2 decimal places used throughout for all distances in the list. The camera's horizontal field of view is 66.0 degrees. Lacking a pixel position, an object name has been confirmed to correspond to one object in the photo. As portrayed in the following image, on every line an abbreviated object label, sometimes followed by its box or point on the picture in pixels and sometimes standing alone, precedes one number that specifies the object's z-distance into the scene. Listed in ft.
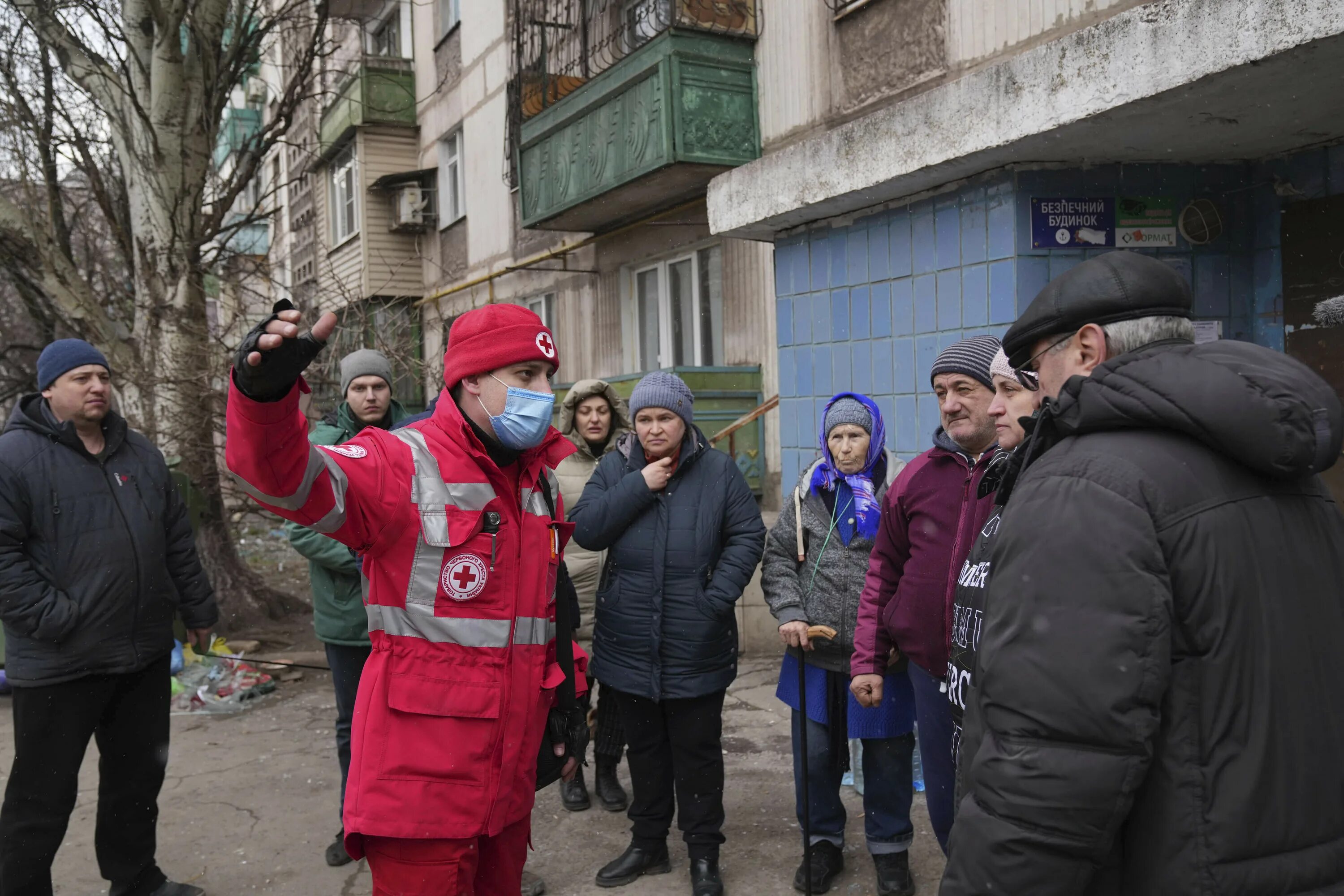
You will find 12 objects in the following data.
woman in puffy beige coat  15.31
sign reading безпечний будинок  15.93
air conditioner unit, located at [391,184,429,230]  51.44
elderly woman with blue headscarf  12.06
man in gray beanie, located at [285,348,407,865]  13.58
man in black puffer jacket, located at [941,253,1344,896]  4.64
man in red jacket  7.63
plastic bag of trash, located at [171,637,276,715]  22.11
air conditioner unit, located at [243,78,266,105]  82.84
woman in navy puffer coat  12.35
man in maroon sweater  10.31
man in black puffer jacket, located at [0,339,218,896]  11.47
